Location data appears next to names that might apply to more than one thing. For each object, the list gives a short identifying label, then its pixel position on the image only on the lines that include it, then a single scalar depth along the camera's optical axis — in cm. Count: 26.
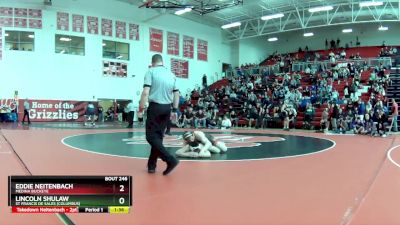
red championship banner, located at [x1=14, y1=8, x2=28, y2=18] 2220
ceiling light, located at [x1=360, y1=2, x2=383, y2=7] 2412
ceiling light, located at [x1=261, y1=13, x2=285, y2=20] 2559
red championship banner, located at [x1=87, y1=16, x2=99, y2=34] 2447
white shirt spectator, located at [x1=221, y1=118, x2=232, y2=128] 1887
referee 483
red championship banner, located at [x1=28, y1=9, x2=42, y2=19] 2258
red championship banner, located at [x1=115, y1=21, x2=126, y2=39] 2568
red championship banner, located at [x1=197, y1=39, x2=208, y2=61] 3119
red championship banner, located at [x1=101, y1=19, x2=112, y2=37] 2506
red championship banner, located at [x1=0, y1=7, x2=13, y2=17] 2198
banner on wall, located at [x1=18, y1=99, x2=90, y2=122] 2283
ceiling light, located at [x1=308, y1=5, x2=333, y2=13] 2369
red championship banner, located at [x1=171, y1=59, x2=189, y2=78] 2898
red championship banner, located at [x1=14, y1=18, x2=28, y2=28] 2224
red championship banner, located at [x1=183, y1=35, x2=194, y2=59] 2995
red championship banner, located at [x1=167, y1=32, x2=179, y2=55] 2875
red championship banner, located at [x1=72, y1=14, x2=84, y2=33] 2386
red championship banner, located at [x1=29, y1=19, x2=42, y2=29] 2261
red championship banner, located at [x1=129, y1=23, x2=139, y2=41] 2644
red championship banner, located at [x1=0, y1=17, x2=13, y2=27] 2198
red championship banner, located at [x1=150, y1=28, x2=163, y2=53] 2764
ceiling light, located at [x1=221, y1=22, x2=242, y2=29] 2812
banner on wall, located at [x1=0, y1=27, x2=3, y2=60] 2186
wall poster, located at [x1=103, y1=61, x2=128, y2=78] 2538
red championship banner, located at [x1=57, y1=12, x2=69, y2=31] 2333
